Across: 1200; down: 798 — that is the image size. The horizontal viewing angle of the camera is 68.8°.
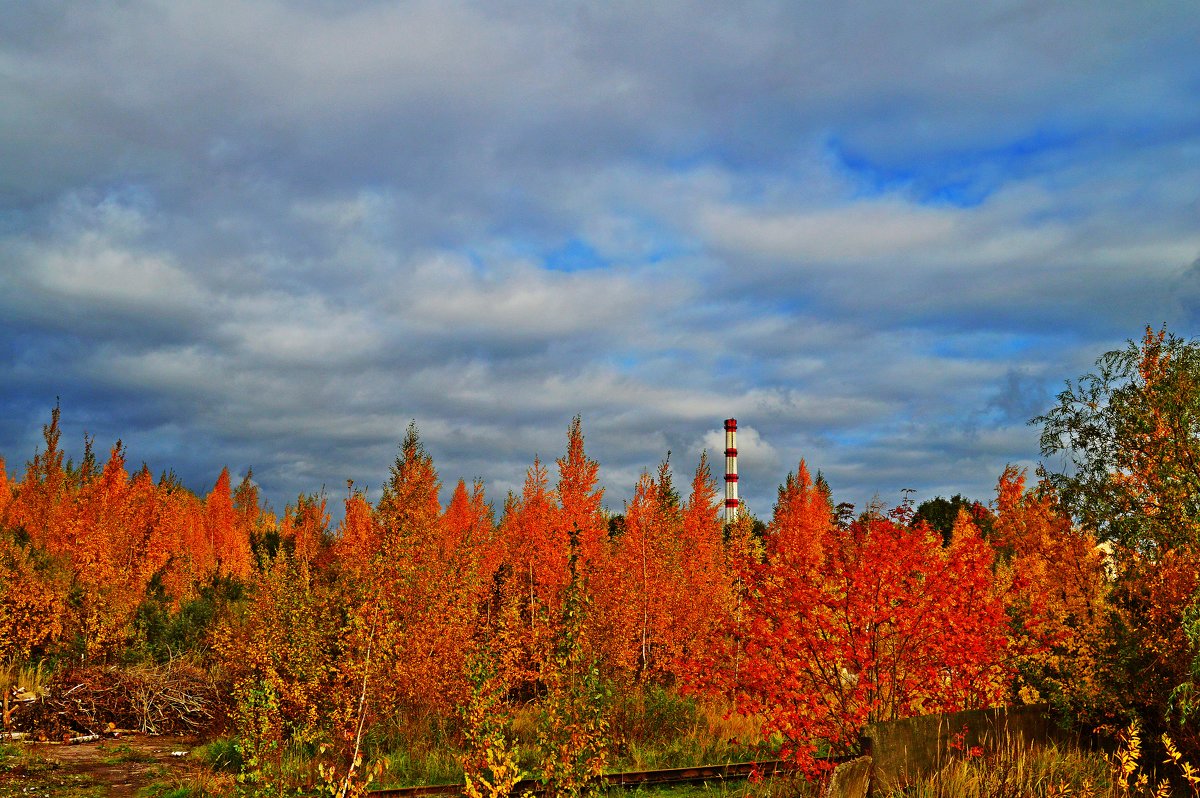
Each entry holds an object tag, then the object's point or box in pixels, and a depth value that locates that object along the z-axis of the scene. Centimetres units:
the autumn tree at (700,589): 1948
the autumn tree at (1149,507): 1268
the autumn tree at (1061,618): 1355
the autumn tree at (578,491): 2969
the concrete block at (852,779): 936
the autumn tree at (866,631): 1098
